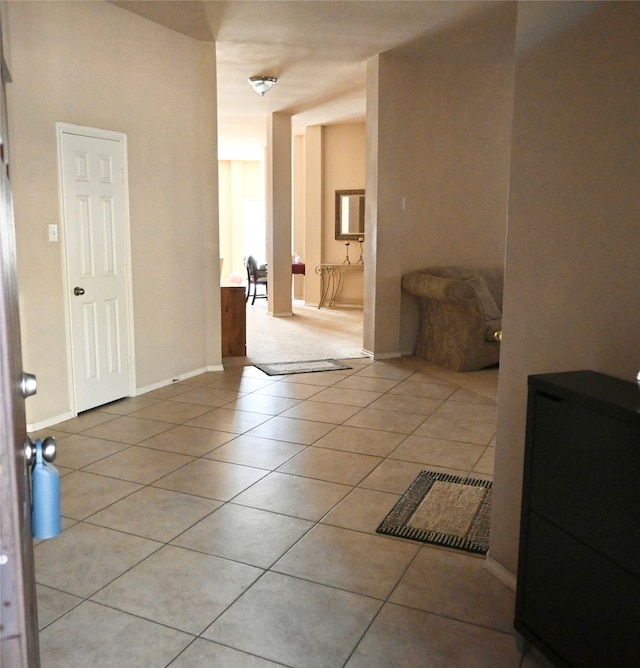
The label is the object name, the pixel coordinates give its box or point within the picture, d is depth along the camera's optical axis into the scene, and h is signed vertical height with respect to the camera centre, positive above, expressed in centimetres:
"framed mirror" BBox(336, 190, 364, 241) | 998 +30
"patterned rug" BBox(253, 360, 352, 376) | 578 -123
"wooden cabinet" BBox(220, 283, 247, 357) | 614 -86
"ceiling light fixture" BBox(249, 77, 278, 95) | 648 +150
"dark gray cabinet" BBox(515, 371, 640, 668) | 148 -73
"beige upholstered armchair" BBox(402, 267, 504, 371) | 566 -72
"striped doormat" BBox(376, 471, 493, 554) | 269 -126
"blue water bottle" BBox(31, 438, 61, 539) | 101 -42
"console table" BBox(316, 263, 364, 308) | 1010 -75
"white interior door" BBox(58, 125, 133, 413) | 427 -21
